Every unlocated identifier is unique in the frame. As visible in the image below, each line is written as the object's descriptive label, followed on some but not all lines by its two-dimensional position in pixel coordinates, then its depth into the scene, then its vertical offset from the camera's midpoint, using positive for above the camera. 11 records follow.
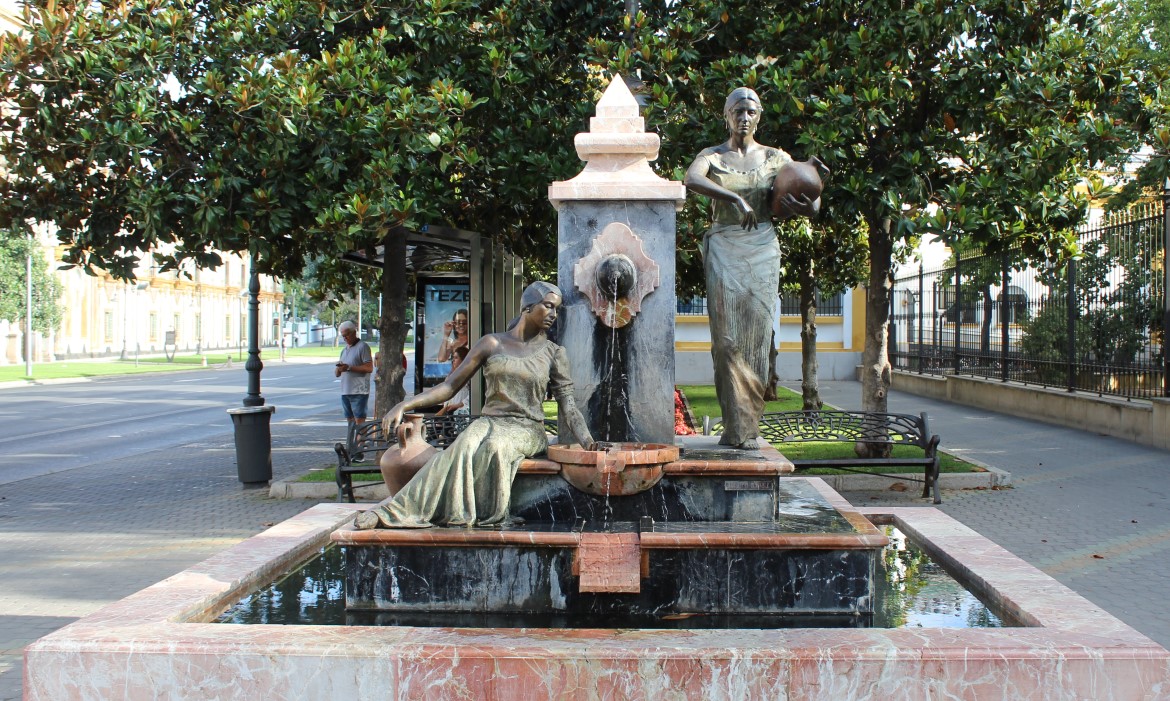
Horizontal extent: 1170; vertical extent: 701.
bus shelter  13.18 +0.64
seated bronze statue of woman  5.08 -0.52
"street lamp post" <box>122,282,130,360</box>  59.44 +1.36
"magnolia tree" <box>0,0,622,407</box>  10.39 +2.17
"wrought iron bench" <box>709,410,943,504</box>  10.08 -1.02
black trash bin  11.70 -1.34
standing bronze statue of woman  6.09 +0.37
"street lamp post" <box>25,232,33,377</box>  36.53 +0.49
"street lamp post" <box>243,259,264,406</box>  12.41 -0.24
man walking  14.50 -0.63
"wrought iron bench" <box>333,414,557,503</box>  9.17 -1.15
